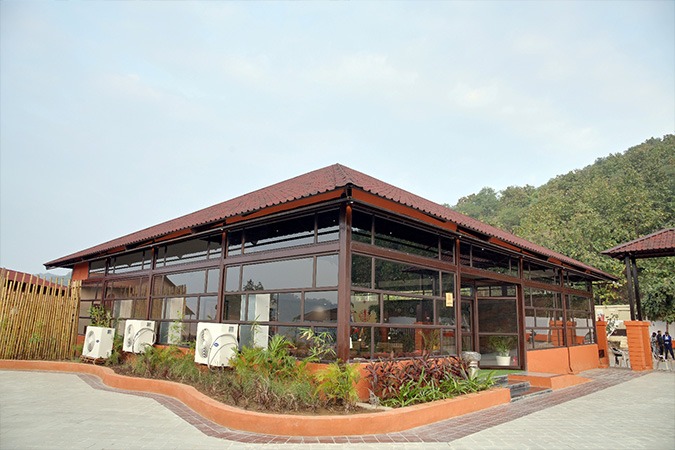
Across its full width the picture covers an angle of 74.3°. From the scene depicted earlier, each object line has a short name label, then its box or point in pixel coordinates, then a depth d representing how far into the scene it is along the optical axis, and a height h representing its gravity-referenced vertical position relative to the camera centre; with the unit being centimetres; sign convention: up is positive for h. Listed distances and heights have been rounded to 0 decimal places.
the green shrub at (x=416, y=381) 646 -104
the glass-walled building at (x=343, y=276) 699 +68
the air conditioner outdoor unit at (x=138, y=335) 1003 -63
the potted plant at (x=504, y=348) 1117 -85
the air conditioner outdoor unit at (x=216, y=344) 769 -61
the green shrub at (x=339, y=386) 589 -98
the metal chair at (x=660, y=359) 1497 -147
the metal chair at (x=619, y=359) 1568 -152
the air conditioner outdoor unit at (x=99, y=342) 1048 -85
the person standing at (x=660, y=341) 1633 -88
